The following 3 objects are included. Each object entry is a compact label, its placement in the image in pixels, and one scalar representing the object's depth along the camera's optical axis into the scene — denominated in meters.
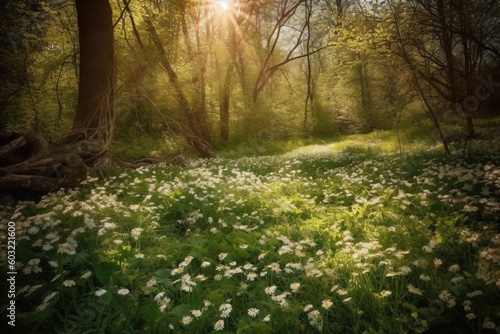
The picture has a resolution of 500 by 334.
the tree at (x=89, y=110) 6.72
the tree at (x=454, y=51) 7.96
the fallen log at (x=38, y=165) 5.62
